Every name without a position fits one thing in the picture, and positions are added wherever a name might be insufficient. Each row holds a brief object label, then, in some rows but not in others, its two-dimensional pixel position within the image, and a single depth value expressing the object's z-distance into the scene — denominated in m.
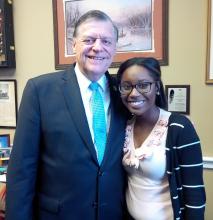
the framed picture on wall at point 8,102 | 2.24
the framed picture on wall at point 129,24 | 1.82
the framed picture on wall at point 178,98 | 1.82
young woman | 1.15
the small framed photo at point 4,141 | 2.15
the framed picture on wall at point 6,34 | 2.09
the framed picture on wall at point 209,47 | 1.71
